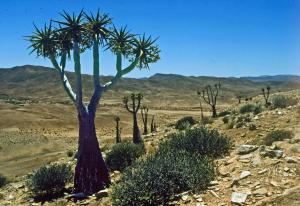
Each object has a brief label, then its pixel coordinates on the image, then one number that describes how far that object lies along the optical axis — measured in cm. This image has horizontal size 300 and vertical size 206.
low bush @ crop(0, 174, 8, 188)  1682
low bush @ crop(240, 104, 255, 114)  2566
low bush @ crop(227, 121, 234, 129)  1833
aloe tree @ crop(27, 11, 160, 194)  1078
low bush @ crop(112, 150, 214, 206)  770
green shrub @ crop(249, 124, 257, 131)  1583
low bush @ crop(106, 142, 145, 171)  1292
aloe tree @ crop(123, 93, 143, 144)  2203
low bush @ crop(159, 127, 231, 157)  1092
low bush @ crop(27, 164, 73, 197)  1143
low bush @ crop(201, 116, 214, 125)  2294
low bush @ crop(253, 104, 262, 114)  2232
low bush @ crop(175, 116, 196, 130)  2283
